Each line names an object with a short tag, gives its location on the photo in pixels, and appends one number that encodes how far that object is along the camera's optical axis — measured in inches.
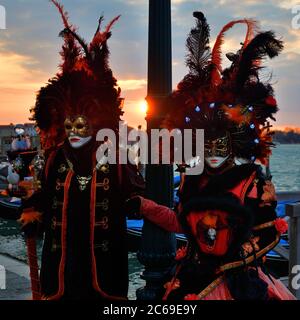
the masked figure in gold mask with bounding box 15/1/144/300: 160.6
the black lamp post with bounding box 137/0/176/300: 183.5
